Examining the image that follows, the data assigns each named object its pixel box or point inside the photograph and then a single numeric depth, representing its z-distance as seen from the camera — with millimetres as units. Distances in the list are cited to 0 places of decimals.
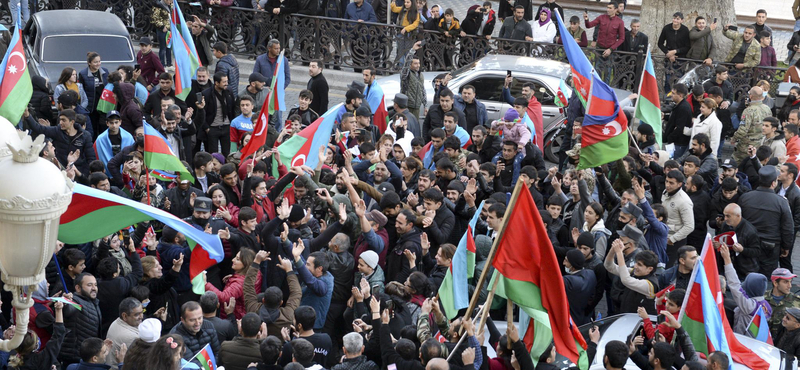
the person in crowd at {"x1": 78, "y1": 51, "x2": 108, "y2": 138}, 14212
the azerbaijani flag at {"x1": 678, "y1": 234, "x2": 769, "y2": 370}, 7496
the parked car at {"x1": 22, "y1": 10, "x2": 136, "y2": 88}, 16141
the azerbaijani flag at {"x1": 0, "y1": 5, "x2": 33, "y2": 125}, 10695
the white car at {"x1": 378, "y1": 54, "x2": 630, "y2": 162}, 15383
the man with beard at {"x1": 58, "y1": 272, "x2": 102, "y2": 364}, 7621
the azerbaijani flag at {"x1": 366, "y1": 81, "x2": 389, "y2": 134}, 14195
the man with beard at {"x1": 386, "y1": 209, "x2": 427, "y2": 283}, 8914
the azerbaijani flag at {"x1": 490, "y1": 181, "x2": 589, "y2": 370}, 7004
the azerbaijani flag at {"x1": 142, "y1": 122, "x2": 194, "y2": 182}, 10336
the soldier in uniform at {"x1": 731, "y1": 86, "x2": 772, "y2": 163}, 13508
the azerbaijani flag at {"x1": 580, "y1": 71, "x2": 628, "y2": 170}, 10609
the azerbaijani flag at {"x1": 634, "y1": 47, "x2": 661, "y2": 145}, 12203
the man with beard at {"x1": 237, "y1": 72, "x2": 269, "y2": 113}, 13750
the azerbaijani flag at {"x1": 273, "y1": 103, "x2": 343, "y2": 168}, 11117
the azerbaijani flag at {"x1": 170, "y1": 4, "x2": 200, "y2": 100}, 13422
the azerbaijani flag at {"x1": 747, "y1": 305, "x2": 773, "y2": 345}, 8500
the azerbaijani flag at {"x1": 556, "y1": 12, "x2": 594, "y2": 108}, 11219
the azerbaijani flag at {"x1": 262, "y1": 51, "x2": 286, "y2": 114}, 12570
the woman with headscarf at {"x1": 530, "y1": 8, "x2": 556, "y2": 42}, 18531
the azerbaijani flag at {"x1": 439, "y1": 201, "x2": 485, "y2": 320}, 7906
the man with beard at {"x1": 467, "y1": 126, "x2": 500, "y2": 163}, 12427
